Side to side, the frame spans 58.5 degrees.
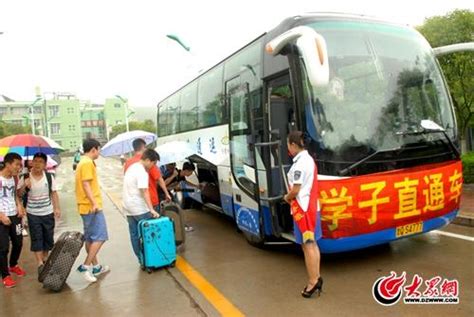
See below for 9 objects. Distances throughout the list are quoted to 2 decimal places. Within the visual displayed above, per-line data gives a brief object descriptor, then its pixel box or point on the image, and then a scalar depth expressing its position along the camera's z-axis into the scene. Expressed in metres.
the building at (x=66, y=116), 80.44
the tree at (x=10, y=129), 52.68
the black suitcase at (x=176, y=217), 6.66
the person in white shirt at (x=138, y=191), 5.56
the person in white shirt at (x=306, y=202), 4.13
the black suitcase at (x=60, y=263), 5.04
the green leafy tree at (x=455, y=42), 10.66
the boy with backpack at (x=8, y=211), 5.29
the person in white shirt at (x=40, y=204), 5.54
